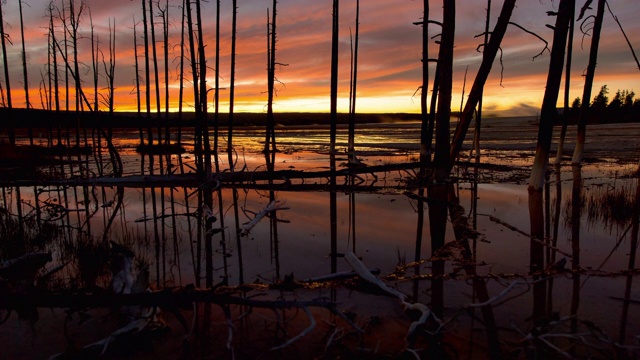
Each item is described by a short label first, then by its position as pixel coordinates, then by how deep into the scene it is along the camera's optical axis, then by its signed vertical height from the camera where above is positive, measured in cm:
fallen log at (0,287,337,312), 338 -136
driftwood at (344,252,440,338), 312 -145
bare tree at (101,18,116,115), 3070 +640
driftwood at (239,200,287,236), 731 -159
